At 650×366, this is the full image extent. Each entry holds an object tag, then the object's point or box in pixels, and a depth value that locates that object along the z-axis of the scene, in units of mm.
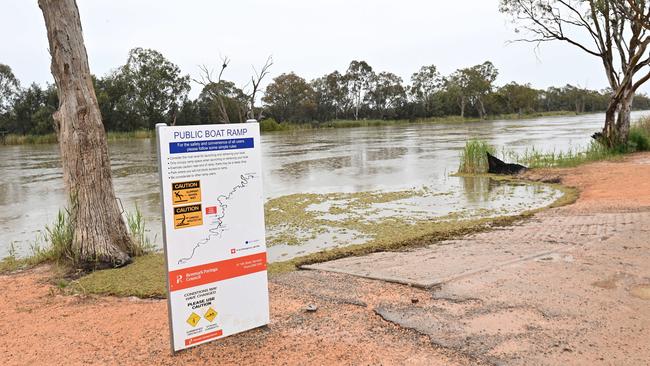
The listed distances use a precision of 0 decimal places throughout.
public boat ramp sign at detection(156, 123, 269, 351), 3615
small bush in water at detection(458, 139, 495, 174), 16891
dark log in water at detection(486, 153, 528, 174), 16172
